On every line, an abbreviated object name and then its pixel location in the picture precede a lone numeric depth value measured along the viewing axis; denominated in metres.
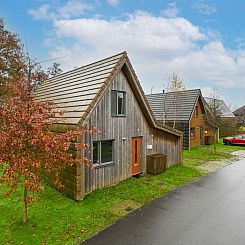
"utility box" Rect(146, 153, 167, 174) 12.72
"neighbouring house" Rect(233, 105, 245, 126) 67.06
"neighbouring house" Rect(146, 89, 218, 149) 23.00
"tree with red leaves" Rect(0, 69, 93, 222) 5.86
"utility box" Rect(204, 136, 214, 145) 26.83
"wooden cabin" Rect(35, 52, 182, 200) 9.24
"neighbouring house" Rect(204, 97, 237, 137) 34.22
